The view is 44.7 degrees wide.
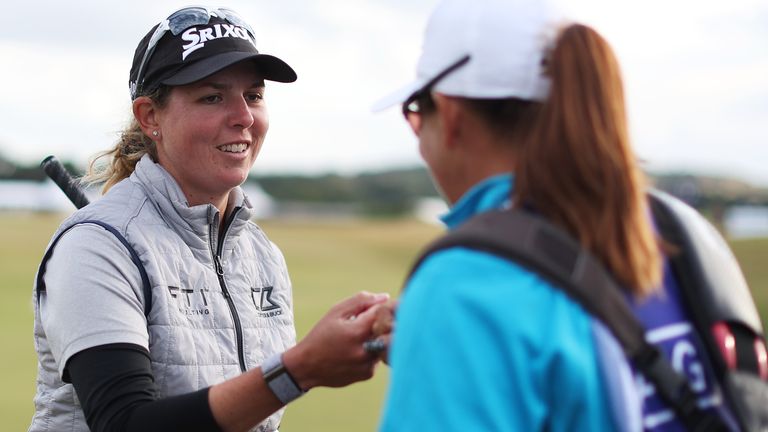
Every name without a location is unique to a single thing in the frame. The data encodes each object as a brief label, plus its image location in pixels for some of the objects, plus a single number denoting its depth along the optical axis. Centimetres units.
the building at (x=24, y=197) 4062
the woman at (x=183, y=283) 236
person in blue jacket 137
